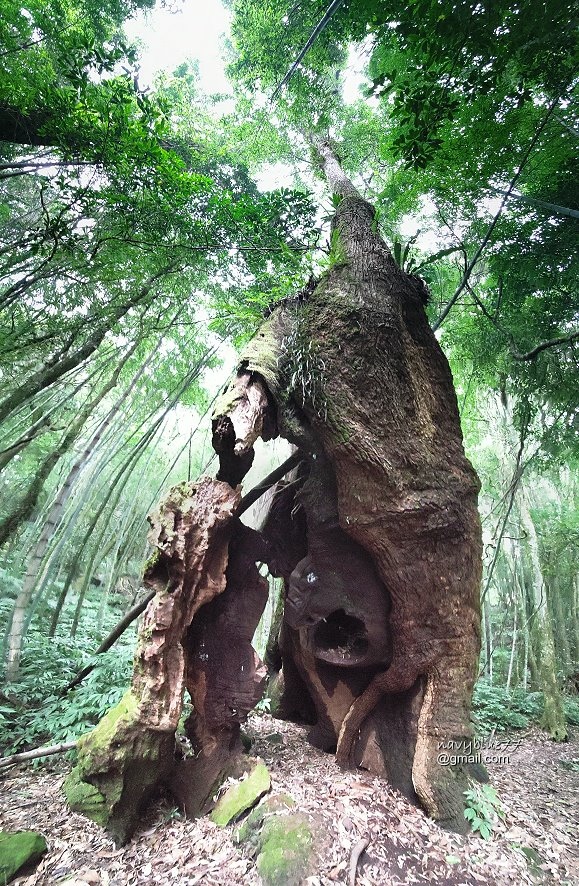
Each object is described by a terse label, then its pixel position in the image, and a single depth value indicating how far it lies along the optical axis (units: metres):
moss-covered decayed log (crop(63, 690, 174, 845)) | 2.59
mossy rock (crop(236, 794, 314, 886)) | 2.39
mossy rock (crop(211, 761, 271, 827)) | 2.83
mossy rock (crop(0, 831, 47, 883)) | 2.26
